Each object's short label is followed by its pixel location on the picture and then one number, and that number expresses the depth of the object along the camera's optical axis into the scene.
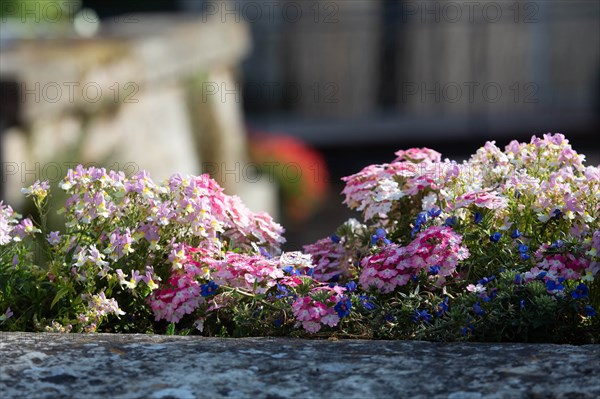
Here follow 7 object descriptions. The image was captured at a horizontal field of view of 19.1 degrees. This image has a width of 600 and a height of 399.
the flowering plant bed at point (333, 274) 4.01
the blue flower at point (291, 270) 4.34
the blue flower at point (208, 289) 4.22
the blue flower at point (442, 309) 3.99
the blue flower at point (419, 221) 4.36
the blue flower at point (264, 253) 4.70
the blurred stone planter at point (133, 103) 9.44
